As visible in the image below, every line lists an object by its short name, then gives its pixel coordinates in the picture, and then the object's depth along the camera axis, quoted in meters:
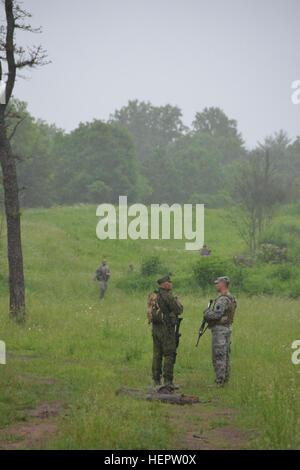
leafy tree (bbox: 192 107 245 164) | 113.28
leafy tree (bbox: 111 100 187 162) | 106.38
